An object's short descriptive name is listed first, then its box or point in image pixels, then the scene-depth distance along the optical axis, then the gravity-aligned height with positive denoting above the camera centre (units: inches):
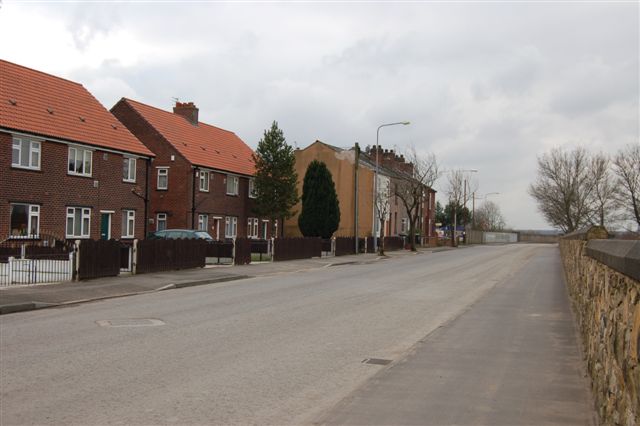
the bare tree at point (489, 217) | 5100.9 +193.4
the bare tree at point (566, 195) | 2746.1 +213.4
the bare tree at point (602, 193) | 2119.8 +187.6
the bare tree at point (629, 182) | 1918.1 +190.9
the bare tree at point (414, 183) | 2159.7 +202.9
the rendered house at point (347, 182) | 2233.0 +202.4
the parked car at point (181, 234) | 1230.3 +1.1
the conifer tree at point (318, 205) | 1812.3 +92.5
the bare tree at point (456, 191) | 3152.1 +243.4
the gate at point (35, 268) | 700.0 -41.5
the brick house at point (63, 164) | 1085.1 +134.6
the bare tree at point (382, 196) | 1738.4 +132.3
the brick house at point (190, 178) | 1604.3 +155.1
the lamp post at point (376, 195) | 1757.9 +125.7
